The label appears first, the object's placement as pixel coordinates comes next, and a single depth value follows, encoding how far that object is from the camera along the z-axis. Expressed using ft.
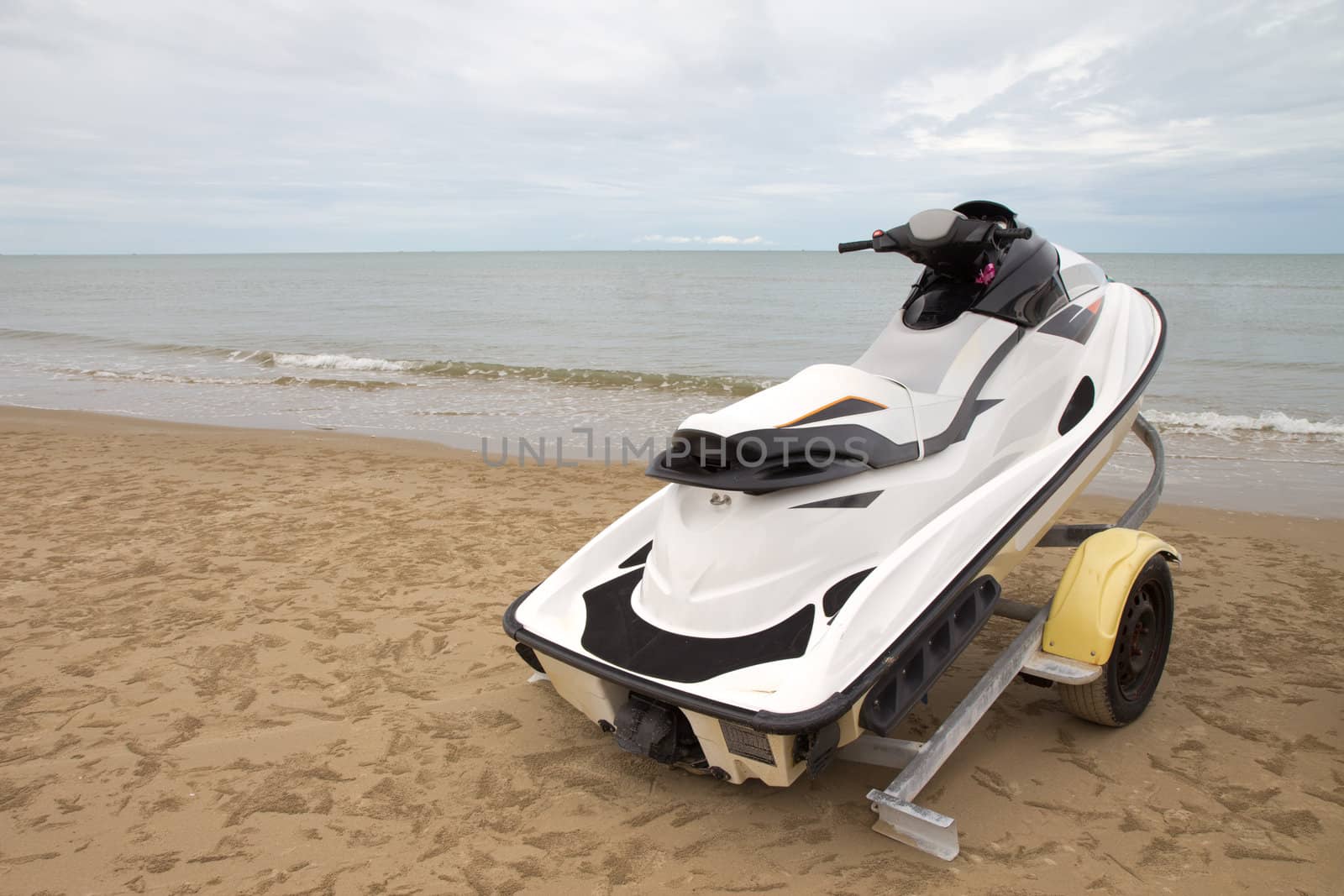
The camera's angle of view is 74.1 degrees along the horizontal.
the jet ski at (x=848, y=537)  8.46
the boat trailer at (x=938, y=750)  8.65
